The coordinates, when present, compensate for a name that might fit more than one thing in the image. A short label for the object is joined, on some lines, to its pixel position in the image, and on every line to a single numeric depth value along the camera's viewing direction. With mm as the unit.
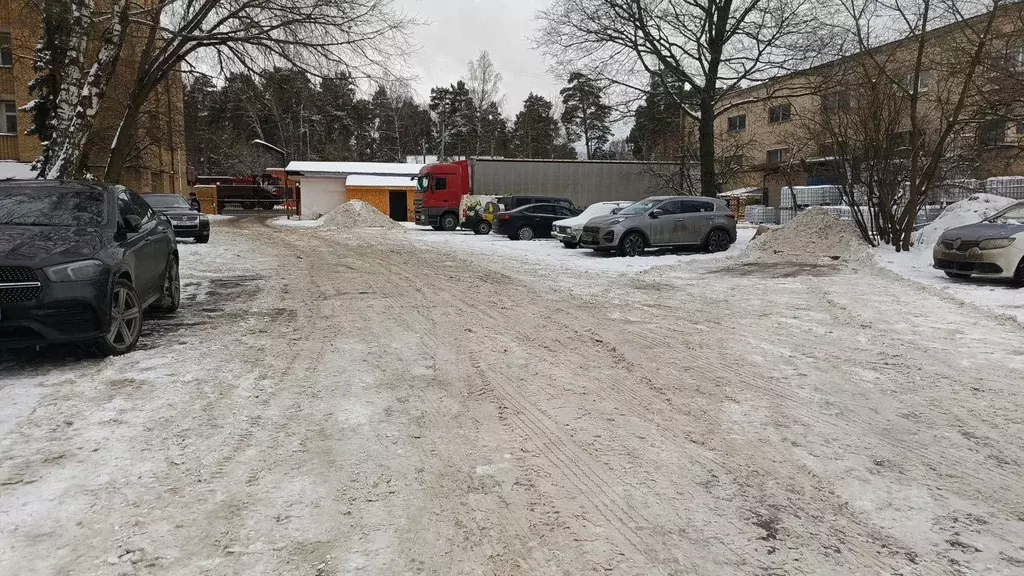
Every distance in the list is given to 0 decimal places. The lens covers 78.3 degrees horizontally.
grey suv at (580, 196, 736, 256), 15992
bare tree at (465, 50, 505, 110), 57781
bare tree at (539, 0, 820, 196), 20578
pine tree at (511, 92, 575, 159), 64850
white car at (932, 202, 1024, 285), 9695
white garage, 42312
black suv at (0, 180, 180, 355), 4824
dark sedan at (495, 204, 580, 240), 23016
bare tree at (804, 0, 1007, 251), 13438
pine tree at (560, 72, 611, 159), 62375
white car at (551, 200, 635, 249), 18641
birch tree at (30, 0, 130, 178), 11695
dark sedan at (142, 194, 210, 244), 19094
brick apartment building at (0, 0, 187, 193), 20750
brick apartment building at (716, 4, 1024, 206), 13242
